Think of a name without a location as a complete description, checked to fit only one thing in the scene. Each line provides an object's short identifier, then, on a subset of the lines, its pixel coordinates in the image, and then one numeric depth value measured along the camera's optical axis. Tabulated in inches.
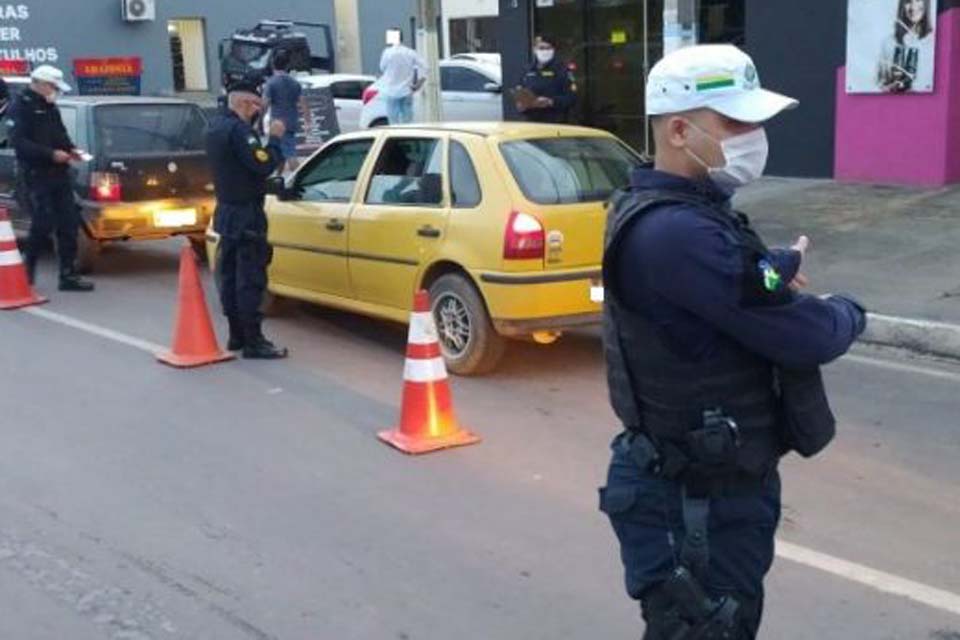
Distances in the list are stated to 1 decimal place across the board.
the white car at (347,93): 840.9
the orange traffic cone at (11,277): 382.8
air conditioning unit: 1305.4
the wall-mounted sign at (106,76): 928.3
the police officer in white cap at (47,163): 398.9
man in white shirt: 633.6
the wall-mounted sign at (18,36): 1218.6
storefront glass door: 639.8
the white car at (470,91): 770.8
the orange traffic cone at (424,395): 237.5
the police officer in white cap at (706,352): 94.0
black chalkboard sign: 695.7
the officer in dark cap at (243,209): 305.3
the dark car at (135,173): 431.2
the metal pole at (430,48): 584.4
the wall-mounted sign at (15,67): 1094.1
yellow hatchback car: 280.5
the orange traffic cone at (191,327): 306.1
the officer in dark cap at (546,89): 560.7
